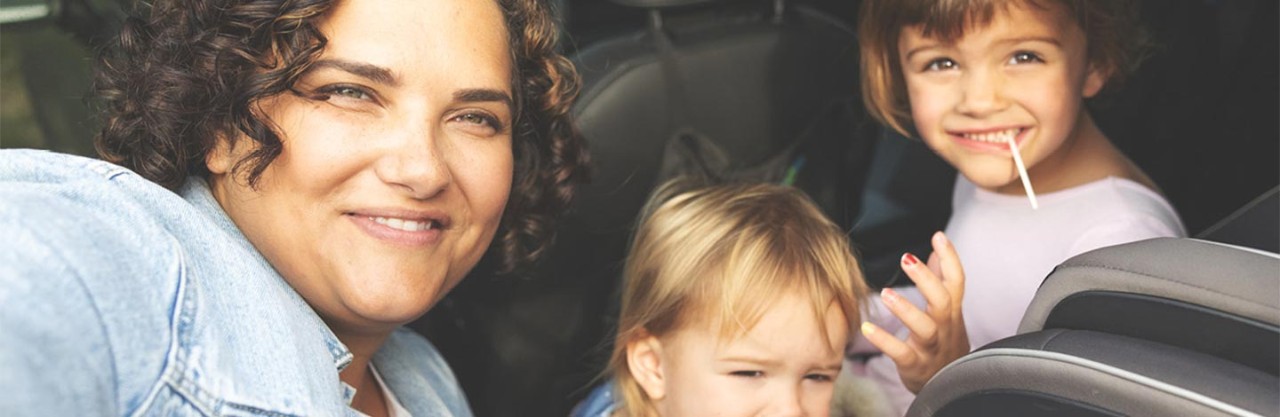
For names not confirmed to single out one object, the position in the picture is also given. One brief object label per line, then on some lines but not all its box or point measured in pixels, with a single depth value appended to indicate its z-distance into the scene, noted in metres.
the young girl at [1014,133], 1.54
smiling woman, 0.86
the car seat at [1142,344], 0.83
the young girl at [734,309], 1.47
